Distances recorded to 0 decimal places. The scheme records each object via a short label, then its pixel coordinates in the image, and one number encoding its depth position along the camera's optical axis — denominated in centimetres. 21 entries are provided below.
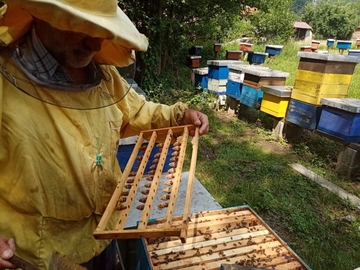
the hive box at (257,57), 898
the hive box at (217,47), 980
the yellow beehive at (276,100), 488
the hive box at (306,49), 1361
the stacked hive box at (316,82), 422
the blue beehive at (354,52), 1238
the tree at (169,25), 696
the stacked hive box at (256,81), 541
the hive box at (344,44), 1598
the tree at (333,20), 5138
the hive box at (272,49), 1134
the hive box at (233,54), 845
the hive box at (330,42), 1944
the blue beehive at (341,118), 370
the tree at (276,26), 2905
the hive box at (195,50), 867
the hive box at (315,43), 1717
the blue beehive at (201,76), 741
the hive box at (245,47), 1239
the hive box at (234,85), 620
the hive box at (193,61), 813
